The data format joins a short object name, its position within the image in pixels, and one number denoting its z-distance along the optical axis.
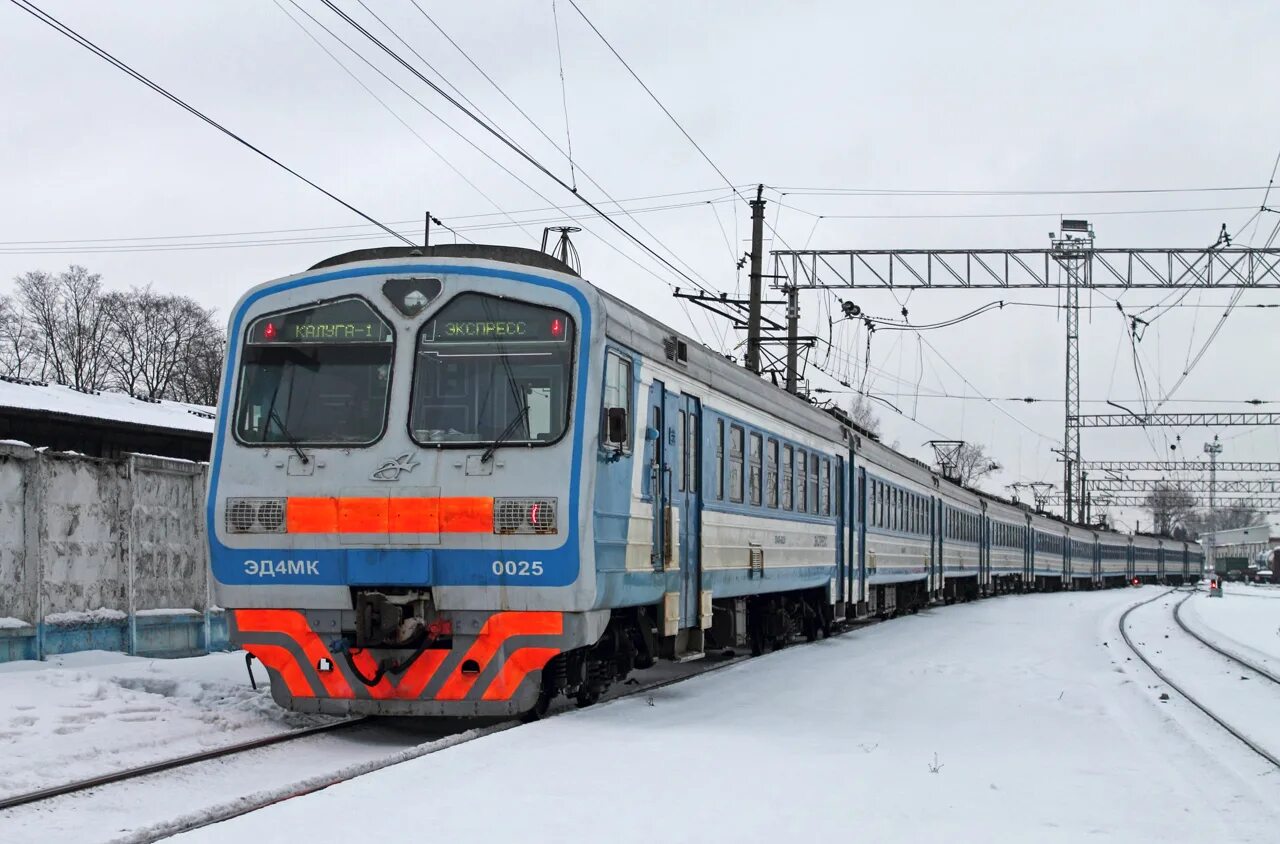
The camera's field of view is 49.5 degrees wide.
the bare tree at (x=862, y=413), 90.91
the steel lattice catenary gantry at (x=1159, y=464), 79.50
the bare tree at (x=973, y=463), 100.07
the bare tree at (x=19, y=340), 59.62
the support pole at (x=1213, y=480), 84.69
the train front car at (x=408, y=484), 9.85
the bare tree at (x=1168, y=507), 98.71
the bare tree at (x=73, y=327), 60.41
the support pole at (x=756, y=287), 25.84
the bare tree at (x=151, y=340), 62.06
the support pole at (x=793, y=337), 27.38
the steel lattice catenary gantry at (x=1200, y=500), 92.88
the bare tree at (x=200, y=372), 62.44
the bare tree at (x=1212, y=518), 178.60
